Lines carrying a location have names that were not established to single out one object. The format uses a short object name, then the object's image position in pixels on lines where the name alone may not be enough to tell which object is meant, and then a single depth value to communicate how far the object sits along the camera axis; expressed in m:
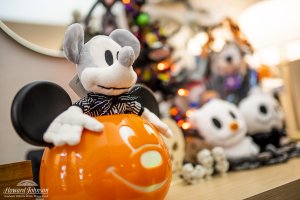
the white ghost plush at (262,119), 1.14
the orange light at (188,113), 1.09
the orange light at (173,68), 1.17
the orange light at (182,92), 1.16
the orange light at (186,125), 1.07
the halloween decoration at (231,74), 1.31
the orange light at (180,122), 1.08
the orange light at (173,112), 1.12
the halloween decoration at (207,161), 0.91
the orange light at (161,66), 1.06
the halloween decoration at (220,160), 0.93
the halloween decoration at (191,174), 0.83
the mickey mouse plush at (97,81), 0.46
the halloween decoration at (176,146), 0.94
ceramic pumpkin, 0.44
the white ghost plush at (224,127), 0.98
